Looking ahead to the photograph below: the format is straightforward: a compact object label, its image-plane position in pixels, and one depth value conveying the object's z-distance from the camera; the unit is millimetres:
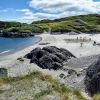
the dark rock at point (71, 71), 16664
